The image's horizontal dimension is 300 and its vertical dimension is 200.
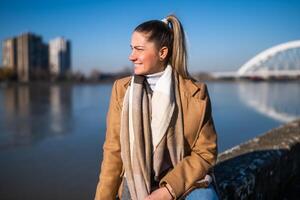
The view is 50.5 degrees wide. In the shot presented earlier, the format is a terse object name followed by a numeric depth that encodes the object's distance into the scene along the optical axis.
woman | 1.64
